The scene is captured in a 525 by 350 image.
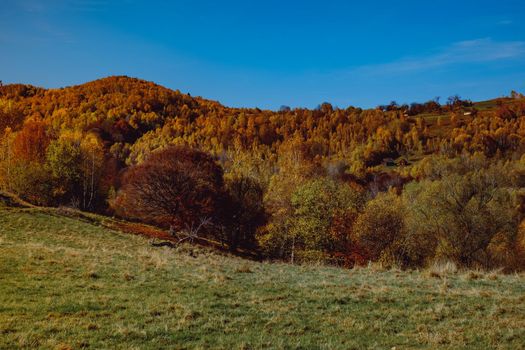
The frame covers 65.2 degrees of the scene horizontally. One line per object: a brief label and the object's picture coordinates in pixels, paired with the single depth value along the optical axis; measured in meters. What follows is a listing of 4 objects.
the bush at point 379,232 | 44.66
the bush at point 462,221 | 41.31
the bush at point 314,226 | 46.44
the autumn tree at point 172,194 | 60.88
